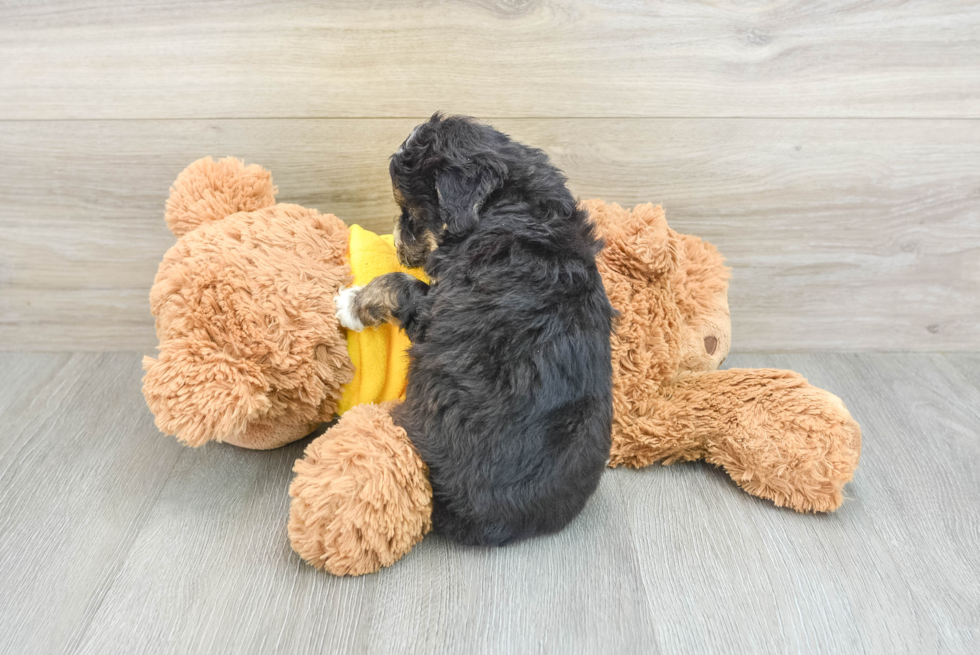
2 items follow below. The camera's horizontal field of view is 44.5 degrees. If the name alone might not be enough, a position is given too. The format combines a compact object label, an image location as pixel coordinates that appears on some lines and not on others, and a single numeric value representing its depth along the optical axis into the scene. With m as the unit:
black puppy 0.67
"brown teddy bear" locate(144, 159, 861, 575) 0.68
